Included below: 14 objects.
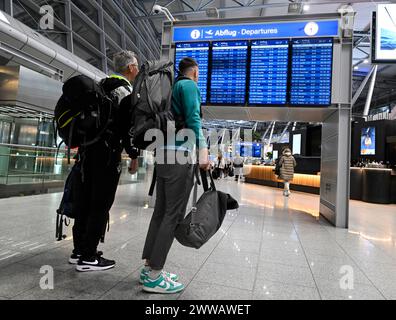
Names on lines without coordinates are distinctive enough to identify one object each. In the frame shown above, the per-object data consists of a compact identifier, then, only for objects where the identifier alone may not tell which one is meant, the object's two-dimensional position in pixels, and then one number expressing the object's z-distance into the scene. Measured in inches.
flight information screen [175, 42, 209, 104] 210.7
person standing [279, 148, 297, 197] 376.7
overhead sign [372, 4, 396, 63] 249.4
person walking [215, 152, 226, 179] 717.0
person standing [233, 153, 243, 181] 745.4
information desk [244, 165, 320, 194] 449.2
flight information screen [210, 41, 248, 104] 204.7
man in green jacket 72.5
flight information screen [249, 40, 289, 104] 197.4
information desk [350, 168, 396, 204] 338.6
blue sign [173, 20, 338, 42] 190.5
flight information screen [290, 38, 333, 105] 187.5
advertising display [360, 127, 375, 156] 492.1
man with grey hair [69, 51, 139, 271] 83.6
